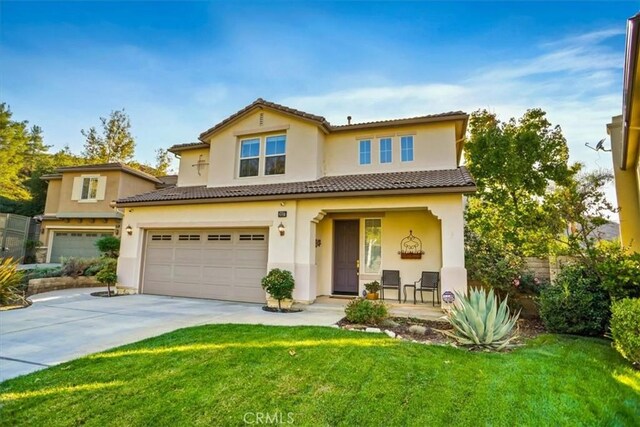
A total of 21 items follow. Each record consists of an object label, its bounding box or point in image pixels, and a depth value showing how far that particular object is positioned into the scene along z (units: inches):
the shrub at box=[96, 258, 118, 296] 456.0
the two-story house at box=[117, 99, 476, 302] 397.1
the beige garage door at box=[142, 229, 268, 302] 418.3
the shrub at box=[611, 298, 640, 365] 179.2
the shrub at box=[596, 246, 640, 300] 225.8
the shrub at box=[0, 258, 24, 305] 371.9
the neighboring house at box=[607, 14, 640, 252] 256.5
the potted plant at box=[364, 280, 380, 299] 410.0
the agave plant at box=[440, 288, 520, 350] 220.7
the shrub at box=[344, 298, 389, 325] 287.0
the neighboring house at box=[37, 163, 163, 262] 768.9
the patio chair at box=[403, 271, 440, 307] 389.7
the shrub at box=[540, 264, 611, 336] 250.8
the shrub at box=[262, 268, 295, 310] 365.4
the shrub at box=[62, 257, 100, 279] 534.3
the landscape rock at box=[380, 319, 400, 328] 279.4
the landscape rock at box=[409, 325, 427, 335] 262.2
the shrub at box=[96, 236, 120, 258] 582.2
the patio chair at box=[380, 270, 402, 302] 408.8
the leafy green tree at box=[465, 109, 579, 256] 585.0
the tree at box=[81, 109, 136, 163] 1200.2
